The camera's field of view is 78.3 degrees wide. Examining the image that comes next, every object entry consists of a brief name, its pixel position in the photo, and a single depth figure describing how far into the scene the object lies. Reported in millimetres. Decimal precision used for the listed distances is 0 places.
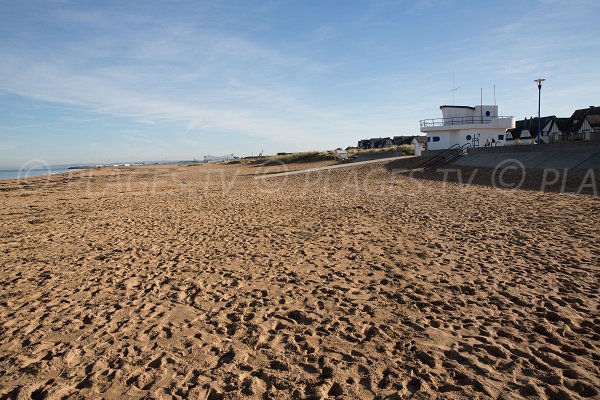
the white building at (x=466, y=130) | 34250
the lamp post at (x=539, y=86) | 27619
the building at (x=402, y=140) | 94750
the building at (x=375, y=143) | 94650
